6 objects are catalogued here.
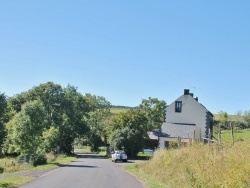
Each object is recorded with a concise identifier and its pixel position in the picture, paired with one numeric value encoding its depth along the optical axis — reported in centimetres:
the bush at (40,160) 4036
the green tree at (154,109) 10715
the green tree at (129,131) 6362
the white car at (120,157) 5450
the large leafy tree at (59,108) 8288
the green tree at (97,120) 9950
